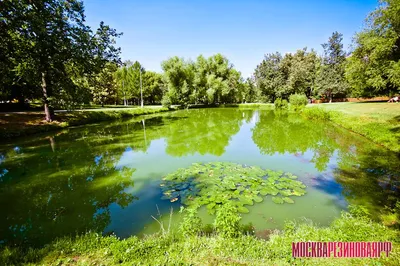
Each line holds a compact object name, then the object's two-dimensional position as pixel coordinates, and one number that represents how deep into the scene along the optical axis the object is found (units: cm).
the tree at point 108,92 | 4177
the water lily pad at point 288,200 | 604
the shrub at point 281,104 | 4256
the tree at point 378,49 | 1939
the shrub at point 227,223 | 409
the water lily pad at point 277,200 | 599
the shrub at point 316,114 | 2396
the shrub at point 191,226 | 422
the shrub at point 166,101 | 4042
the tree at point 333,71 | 4091
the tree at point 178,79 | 4272
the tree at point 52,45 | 1228
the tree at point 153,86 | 5272
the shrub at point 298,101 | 3559
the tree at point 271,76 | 5128
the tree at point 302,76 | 4675
